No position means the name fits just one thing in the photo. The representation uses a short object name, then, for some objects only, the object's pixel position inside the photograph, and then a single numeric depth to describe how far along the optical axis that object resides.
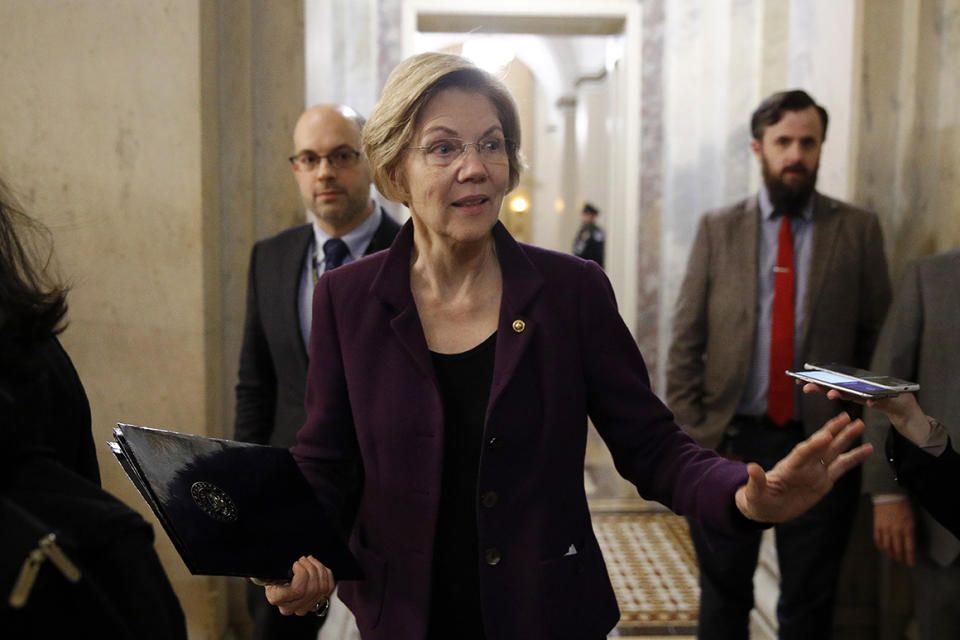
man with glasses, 2.44
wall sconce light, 14.63
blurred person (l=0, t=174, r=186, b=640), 0.83
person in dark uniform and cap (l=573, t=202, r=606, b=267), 10.34
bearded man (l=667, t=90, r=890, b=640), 2.85
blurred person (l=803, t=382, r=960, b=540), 1.60
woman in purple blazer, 1.50
